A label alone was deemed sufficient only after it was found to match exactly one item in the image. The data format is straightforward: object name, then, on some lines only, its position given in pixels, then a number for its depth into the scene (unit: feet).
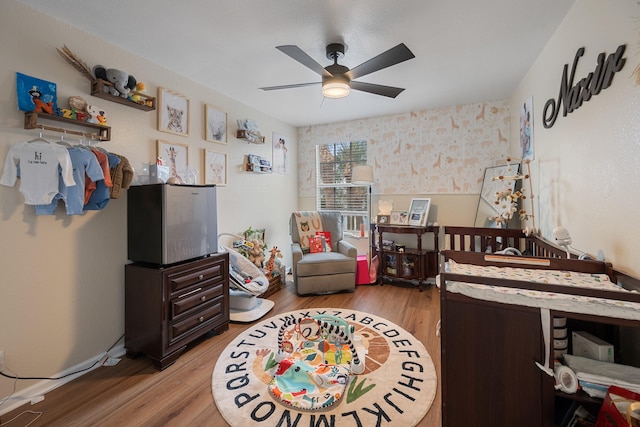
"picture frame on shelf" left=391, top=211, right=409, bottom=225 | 12.74
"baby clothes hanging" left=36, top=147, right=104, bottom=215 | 5.80
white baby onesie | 5.41
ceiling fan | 5.85
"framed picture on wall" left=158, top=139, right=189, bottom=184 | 8.43
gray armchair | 11.03
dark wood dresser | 6.57
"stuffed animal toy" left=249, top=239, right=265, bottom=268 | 11.07
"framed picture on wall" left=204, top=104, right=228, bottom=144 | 9.95
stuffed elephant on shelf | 6.67
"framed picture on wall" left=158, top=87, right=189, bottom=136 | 8.36
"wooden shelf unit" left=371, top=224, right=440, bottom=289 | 11.83
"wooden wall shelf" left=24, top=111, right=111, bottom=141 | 5.62
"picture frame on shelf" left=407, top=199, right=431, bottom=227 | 12.23
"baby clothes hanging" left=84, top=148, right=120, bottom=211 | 6.32
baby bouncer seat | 9.02
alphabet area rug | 4.92
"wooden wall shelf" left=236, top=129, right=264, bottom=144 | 11.24
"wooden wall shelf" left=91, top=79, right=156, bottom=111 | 6.56
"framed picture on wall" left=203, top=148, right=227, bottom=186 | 10.03
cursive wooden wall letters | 4.22
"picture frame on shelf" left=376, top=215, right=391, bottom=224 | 13.21
